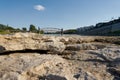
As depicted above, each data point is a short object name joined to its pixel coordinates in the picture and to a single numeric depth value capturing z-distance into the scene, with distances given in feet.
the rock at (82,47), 7.99
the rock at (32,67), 5.56
